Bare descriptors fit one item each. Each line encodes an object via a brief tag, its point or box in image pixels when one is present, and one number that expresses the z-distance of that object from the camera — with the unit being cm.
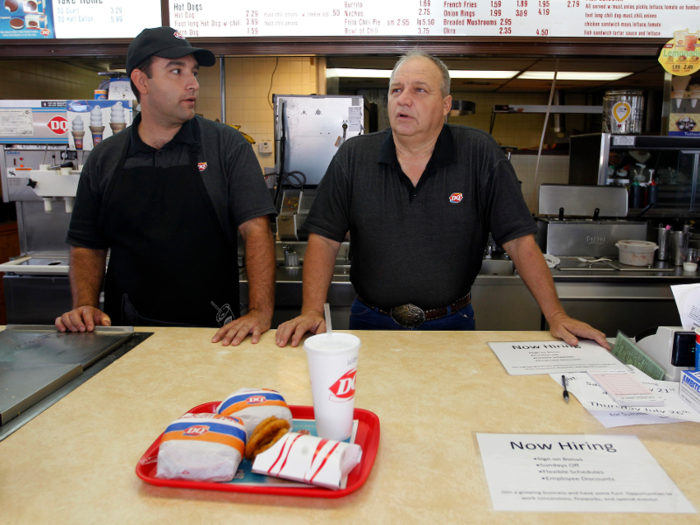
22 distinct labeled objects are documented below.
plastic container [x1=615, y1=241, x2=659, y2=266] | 310
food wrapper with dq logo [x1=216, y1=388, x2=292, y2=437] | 84
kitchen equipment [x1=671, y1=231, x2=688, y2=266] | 320
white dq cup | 78
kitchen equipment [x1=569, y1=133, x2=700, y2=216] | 345
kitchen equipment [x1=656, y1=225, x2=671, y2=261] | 326
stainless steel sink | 307
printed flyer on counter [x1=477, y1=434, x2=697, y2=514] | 74
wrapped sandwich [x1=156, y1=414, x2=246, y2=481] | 75
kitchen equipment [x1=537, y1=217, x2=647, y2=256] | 335
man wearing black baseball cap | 185
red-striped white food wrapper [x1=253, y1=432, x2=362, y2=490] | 73
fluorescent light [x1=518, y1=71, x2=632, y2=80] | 615
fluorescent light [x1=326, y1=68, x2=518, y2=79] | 577
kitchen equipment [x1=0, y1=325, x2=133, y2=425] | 104
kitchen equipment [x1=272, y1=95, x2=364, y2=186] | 334
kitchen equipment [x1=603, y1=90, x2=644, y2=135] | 342
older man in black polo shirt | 178
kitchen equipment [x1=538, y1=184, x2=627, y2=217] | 346
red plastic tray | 74
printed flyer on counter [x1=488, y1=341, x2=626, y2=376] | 123
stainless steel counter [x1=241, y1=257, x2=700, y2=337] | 294
